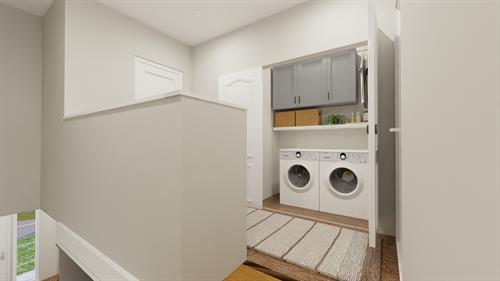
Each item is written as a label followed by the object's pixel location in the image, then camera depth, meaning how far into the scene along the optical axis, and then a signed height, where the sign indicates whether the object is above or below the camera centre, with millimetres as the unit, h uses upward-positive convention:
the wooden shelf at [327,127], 2691 +205
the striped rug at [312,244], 1395 -889
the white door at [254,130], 2746 +158
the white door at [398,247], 1339 -823
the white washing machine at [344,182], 2268 -519
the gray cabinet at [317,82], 2664 +876
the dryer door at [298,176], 2805 -513
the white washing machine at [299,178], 2582 -526
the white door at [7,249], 4062 -2225
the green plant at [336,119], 3037 +338
